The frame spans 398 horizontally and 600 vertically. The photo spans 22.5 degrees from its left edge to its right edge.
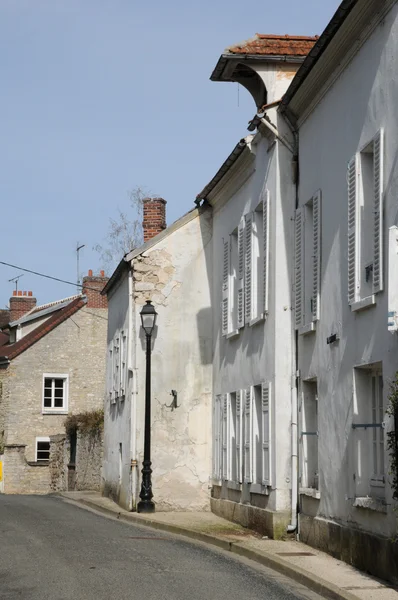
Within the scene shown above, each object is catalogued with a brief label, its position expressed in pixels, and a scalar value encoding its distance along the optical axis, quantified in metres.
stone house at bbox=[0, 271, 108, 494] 40.41
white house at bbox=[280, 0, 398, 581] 10.50
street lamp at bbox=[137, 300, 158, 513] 19.47
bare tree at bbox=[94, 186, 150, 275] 41.97
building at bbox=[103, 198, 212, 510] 20.33
